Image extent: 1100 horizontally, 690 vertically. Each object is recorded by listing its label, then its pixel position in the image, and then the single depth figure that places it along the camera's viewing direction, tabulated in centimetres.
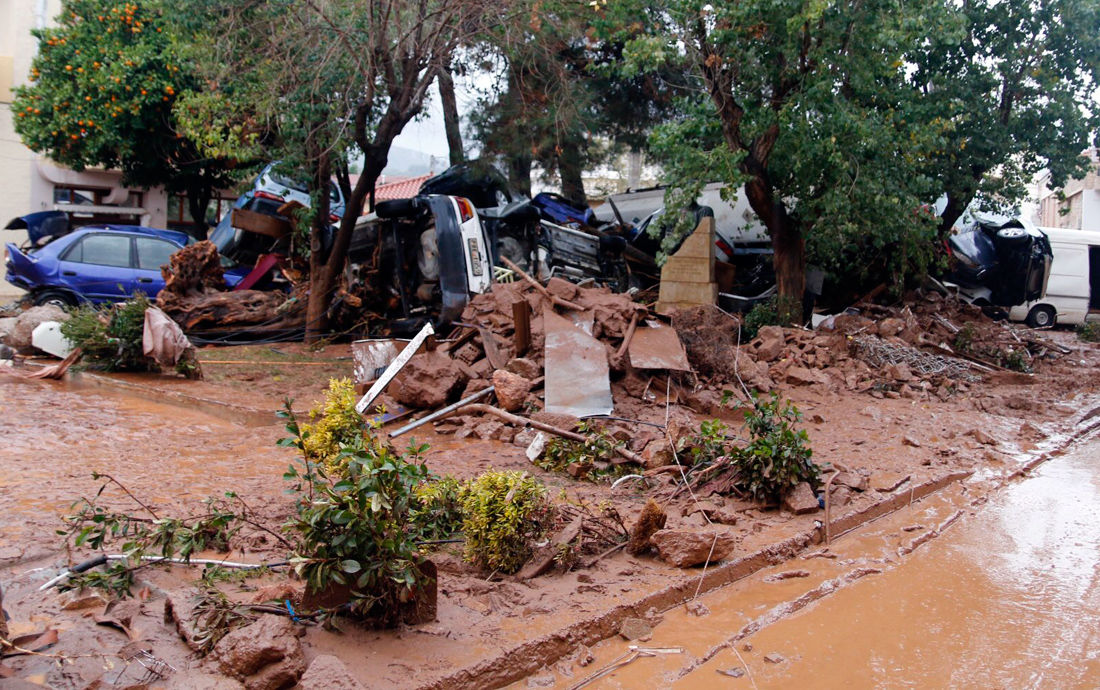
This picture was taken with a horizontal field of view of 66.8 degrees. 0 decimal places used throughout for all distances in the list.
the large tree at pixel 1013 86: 1206
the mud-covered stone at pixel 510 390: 753
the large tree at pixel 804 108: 962
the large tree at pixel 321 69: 1043
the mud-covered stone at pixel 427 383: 774
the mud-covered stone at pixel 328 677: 290
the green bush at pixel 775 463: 546
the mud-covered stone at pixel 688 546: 435
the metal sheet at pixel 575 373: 741
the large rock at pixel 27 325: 1062
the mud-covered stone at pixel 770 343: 1018
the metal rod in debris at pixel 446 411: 732
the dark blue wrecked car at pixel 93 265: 1291
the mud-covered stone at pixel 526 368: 794
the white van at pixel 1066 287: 1831
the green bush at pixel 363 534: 312
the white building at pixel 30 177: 1959
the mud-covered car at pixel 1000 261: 1539
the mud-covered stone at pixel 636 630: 375
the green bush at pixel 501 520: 402
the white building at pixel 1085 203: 2700
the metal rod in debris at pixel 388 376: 791
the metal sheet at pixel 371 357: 900
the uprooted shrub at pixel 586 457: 606
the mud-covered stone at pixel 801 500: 540
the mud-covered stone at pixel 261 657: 292
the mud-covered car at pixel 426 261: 1089
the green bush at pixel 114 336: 977
